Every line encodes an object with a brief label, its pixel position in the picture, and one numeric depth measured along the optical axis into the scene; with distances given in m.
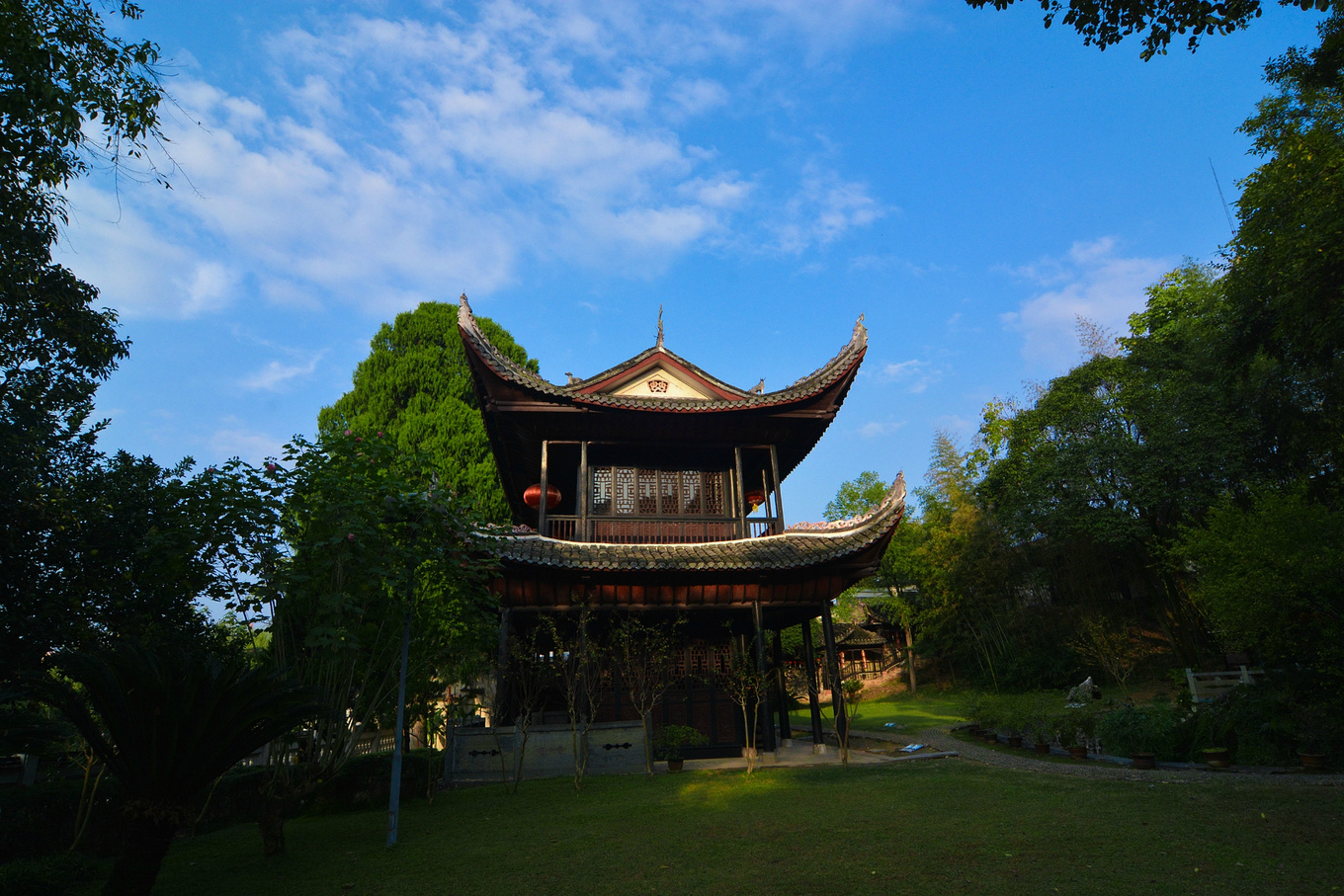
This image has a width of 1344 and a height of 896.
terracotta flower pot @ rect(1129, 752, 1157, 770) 11.38
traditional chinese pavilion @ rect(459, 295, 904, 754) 13.32
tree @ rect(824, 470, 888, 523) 41.78
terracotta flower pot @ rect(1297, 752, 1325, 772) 9.83
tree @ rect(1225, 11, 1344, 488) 12.22
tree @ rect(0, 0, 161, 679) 6.21
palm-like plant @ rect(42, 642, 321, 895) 5.21
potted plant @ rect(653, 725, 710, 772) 12.62
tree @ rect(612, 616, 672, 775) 12.76
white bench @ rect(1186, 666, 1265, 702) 15.09
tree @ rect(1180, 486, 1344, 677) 10.39
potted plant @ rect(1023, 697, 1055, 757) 14.29
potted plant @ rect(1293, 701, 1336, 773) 9.88
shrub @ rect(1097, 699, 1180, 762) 12.04
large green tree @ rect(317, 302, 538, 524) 22.22
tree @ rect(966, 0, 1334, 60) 6.47
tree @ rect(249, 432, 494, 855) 6.91
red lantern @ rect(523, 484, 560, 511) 15.53
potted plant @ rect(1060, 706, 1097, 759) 13.37
